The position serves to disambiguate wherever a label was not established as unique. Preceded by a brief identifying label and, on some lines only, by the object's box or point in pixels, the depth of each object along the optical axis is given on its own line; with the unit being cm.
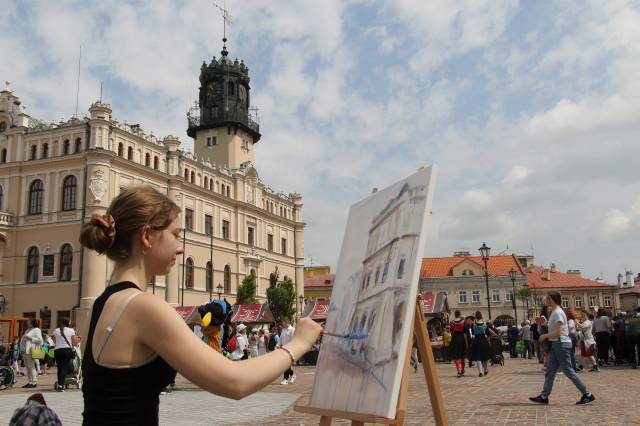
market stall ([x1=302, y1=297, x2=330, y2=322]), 2742
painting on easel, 312
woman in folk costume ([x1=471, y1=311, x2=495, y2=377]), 1531
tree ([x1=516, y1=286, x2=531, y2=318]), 6152
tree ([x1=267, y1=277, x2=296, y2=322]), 5028
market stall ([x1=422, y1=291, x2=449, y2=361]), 2420
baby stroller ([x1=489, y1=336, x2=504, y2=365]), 2098
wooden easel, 323
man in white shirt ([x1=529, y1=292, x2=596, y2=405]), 851
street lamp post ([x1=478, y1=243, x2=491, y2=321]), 2916
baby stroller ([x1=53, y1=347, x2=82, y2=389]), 1466
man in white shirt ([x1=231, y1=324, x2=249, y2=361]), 1548
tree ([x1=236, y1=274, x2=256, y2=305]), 4666
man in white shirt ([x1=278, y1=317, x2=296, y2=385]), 1575
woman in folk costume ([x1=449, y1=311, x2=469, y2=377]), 1562
